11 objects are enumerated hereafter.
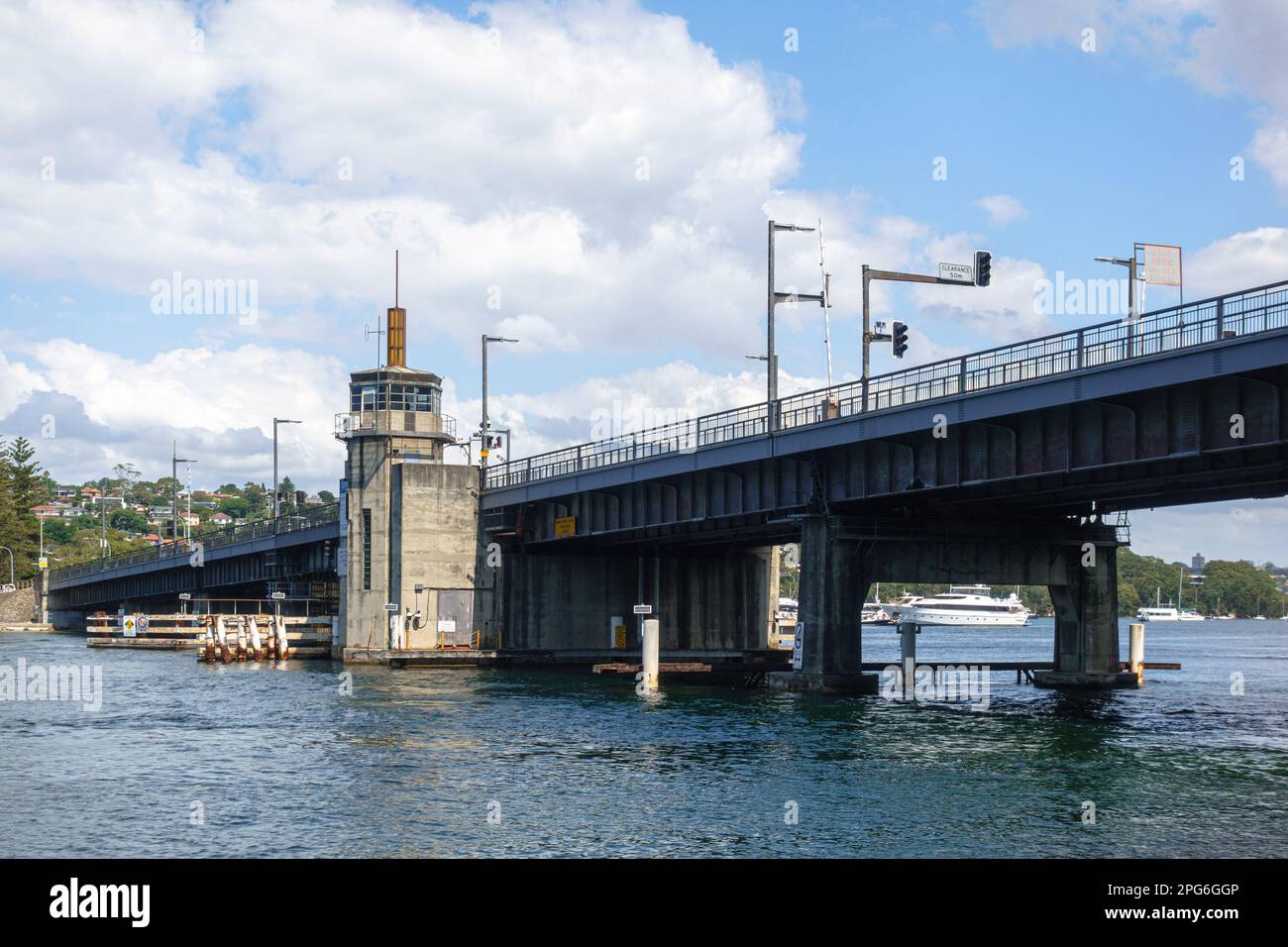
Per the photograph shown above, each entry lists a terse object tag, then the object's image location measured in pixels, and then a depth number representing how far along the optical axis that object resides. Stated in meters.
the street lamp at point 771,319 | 59.00
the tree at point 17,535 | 190.75
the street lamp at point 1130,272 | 49.09
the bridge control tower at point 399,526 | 79.50
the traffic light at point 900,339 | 49.41
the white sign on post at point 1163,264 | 43.22
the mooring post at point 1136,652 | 72.31
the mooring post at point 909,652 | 62.23
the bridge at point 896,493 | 40.22
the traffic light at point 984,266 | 46.25
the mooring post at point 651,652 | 64.56
